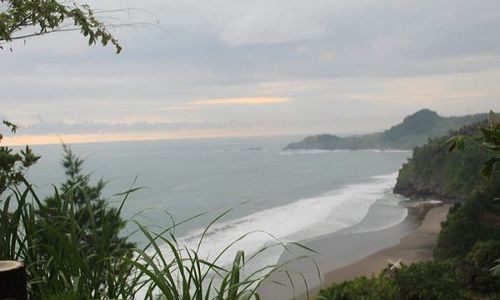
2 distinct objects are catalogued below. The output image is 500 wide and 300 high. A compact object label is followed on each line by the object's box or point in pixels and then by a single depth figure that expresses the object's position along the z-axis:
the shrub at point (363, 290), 11.47
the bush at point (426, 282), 10.40
